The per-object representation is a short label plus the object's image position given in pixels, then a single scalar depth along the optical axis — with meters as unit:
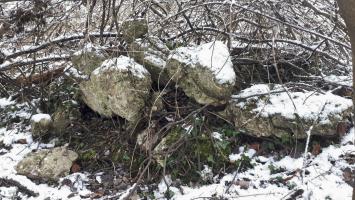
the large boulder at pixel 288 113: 3.47
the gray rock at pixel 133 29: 3.97
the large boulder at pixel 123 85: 3.63
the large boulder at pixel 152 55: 3.85
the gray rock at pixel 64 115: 4.13
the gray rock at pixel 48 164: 3.62
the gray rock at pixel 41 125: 4.11
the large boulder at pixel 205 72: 3.49
